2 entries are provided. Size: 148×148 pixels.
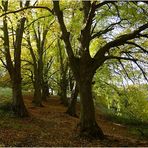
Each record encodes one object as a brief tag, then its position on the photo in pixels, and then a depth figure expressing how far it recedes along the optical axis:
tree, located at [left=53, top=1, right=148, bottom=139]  6.65
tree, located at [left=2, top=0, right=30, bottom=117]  9.27
